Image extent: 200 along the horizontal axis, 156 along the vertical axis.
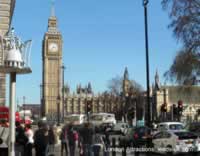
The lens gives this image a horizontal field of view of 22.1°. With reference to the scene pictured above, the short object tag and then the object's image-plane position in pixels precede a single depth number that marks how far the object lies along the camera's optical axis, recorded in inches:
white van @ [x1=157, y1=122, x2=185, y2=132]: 1602.9
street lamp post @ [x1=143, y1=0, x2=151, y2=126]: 933.2
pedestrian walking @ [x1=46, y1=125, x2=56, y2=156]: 831.3
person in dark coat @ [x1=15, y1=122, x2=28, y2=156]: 713.3
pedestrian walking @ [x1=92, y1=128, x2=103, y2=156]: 745.0
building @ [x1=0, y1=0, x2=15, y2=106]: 865.8
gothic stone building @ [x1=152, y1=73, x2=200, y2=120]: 6151.6
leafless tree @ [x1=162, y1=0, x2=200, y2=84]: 1569.9
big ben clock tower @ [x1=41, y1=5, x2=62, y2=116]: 6683.1
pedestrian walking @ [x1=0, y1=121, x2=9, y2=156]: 638.0
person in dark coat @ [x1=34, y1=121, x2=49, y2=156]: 727.7
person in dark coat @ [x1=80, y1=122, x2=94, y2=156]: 786.6
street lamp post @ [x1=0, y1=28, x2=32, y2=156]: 475.2
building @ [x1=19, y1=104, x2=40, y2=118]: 7714.1
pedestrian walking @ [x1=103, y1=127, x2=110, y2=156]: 760.4
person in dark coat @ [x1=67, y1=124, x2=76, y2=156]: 913.5
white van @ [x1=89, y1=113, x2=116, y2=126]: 2778.5
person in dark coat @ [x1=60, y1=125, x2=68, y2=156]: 964.0
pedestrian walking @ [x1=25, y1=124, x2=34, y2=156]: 748.0
